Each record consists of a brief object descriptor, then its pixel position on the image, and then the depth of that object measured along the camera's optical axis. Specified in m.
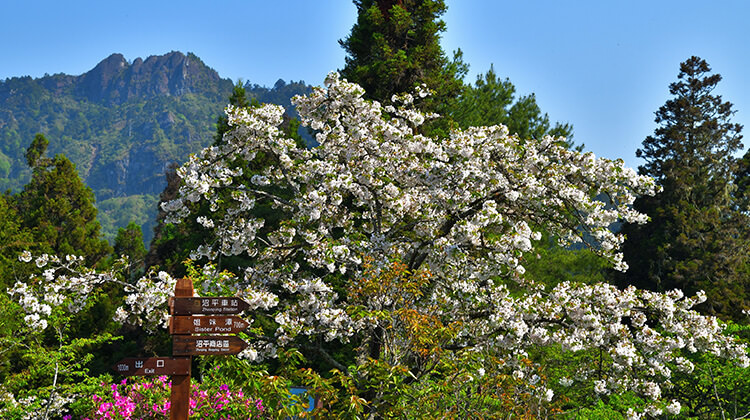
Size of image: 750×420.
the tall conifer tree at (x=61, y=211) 24.31
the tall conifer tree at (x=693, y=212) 20.30
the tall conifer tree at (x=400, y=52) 16.48
